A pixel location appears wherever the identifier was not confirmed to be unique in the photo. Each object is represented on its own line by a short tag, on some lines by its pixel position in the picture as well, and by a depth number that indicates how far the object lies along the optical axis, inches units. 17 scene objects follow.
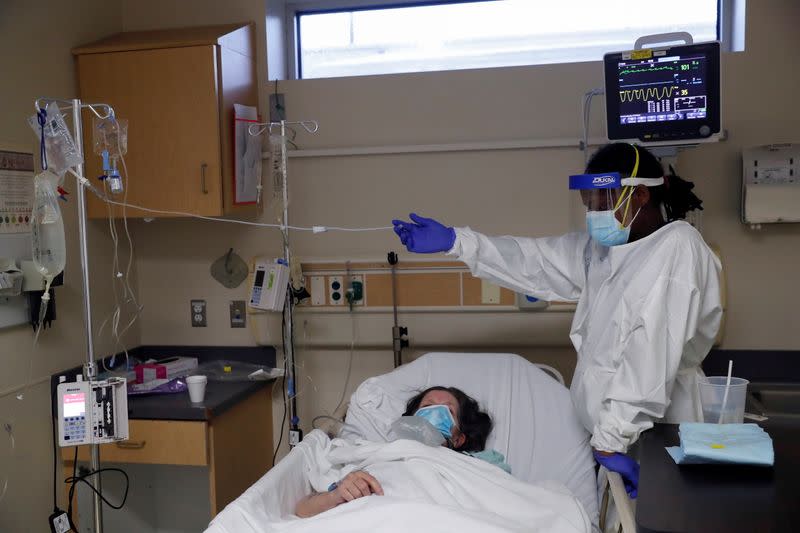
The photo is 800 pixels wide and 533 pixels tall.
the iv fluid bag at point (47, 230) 79.1
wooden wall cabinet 110.1
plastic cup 67.2
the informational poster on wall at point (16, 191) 97.0
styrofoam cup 103.3
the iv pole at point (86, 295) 80.6
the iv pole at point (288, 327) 106.1
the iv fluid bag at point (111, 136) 87.8
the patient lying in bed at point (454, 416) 93.3
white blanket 69.4
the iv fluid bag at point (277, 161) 109.7
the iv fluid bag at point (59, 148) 79.4
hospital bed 92.7
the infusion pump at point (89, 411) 80.5
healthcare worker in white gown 75.4
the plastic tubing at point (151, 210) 79.2
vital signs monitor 90.8
